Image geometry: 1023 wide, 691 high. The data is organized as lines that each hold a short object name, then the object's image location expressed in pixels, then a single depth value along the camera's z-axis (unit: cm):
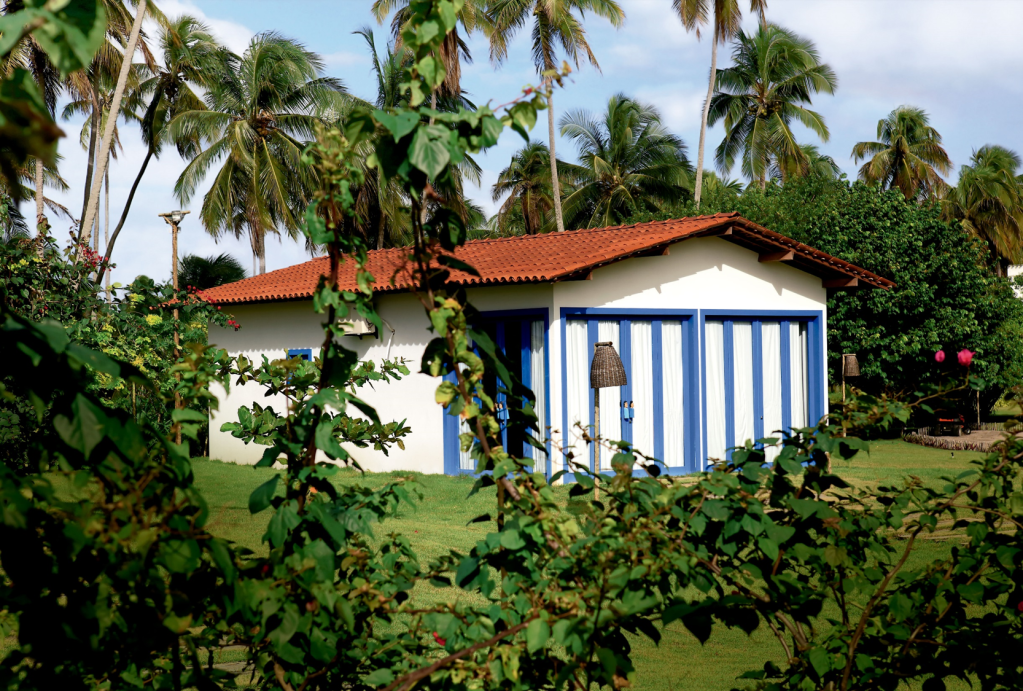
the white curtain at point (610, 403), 1376
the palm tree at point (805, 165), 3528
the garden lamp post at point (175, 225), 1653
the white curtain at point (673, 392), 1440
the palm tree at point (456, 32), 2660
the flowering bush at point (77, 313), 984
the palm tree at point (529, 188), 3978
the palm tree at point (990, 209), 3966
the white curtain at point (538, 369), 1346
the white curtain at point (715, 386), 1480
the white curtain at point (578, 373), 1345
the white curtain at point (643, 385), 1412
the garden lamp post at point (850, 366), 1814
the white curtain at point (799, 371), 1584
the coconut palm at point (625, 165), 3647
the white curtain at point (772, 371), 1552
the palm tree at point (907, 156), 4028
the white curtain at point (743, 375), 1512
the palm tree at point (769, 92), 3534
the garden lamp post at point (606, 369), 1095
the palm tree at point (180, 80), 3098
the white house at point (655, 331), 1351
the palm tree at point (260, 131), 2897
